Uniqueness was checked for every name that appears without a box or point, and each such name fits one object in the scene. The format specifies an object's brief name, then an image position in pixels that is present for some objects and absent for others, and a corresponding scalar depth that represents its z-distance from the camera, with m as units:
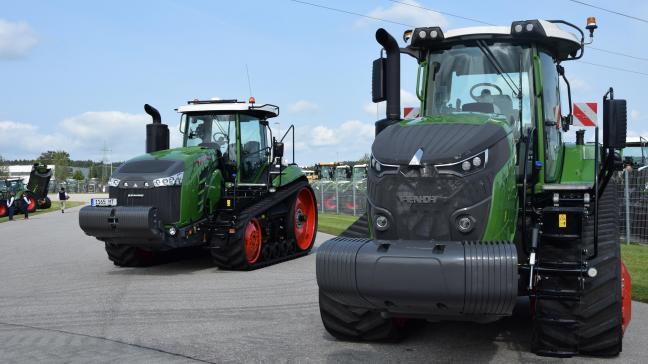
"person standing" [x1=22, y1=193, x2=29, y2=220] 28.17
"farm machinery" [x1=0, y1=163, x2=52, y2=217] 31.17
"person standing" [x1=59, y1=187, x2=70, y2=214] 32.53
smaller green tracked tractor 10.00
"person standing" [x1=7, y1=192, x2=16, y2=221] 27.30
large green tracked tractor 4.41
